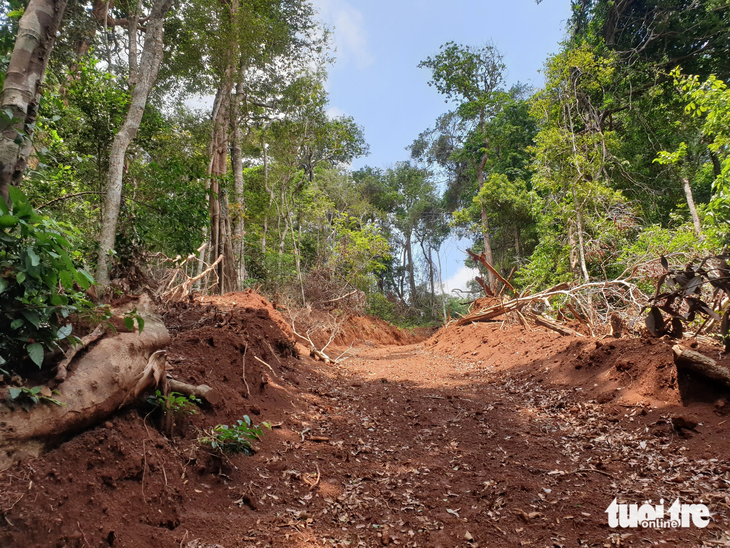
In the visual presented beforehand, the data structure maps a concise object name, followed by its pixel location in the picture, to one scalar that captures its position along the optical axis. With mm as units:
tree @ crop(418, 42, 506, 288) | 19781
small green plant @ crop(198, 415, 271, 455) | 2600
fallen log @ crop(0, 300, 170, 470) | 1641
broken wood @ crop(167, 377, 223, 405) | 2877
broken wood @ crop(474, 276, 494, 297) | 10129
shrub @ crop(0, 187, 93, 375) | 1674
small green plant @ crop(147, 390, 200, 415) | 2473
